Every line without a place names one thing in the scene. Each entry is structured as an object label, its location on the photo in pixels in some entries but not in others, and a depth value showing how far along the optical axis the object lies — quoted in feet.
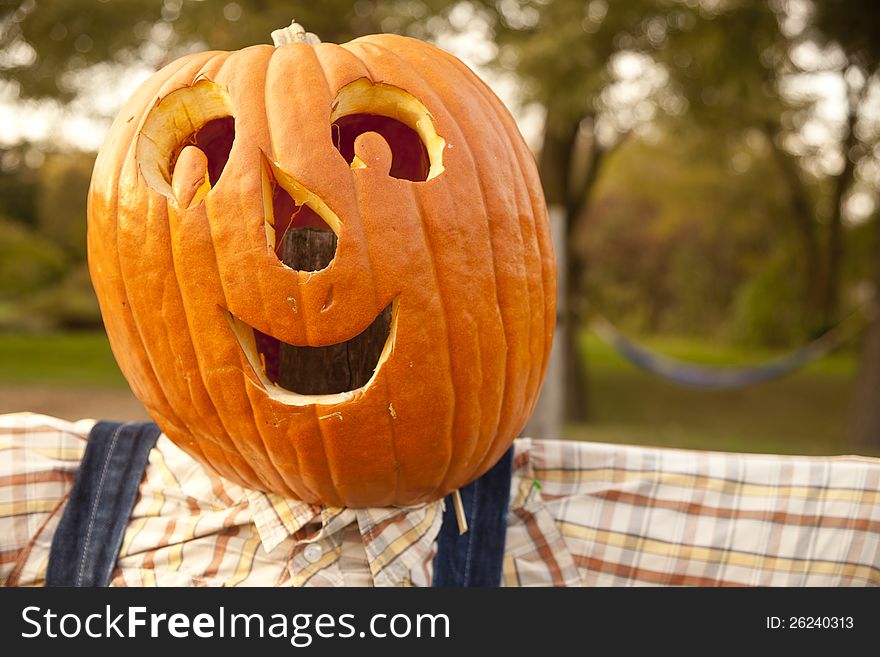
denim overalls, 4.75
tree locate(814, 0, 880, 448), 22.80
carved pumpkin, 3.88
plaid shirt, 4.79
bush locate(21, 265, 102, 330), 44.50
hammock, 19.98
